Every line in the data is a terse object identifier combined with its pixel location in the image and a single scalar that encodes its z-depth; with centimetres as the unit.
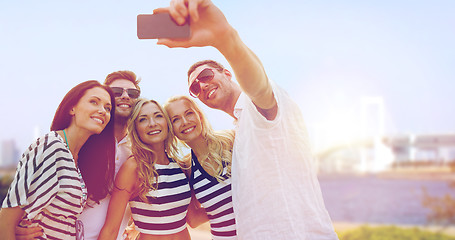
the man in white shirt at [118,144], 303
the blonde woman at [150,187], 311
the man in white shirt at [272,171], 228
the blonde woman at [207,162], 310
